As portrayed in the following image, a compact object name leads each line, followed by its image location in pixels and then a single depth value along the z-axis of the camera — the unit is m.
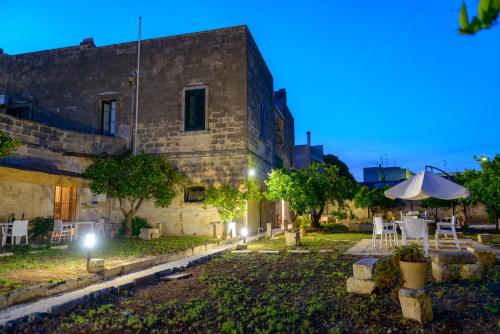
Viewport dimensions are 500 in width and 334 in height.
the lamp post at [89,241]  6.22
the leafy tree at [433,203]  18.05
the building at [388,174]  48.59
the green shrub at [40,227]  11.31
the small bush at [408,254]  4.25
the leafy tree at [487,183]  11.20
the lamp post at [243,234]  10.74
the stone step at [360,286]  4.82
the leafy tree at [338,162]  40.46
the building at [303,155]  31.72
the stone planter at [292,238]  10.75
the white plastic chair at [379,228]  9.45
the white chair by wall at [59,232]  10.77
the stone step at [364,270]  4.91
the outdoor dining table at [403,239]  8.70
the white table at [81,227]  12.14
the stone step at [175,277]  6.21
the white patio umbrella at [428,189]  9.44
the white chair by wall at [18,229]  9.52
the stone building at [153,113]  13.20
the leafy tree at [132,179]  12.31
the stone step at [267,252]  9.05
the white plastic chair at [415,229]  8.21
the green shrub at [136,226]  13.75
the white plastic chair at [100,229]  12.47
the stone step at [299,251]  8.95
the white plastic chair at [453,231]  8.46
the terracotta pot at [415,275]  4.01
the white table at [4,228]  9.57
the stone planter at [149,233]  12.64
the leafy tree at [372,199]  19.28
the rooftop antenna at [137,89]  14.98
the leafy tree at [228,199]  12.81
